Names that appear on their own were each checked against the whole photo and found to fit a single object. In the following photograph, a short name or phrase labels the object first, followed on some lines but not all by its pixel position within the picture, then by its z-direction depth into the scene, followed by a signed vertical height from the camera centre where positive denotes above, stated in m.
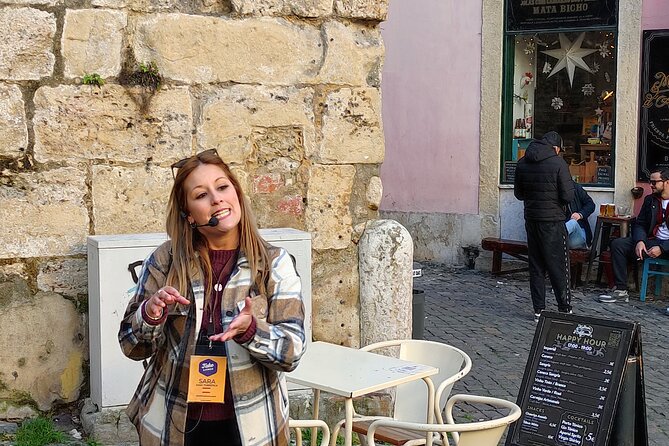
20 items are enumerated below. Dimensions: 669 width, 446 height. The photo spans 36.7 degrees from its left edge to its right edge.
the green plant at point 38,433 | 4.79 -1.46
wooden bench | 10.45 -1.30
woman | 2.78 -0.53
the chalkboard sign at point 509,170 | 11.80 -0.45
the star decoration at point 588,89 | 11.42 +0.49
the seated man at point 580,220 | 10.66 -0.92
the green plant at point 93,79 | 4.93 +0.24
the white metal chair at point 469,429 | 3.44 -1.03
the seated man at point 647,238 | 9.75 -1.02
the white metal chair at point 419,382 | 4.22 -1.03
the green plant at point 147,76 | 5.03 +0.26
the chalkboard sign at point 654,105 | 10.62 +0.29
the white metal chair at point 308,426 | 3.67 -1.07
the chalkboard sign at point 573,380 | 4.48 -1.13
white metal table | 3.64 -0.92
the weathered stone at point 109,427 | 4.79 -1.42
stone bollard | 5.51 -0.82
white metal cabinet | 4.74 -0.83
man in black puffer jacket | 8.91 -0.74
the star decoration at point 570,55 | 11.46 +0.89
